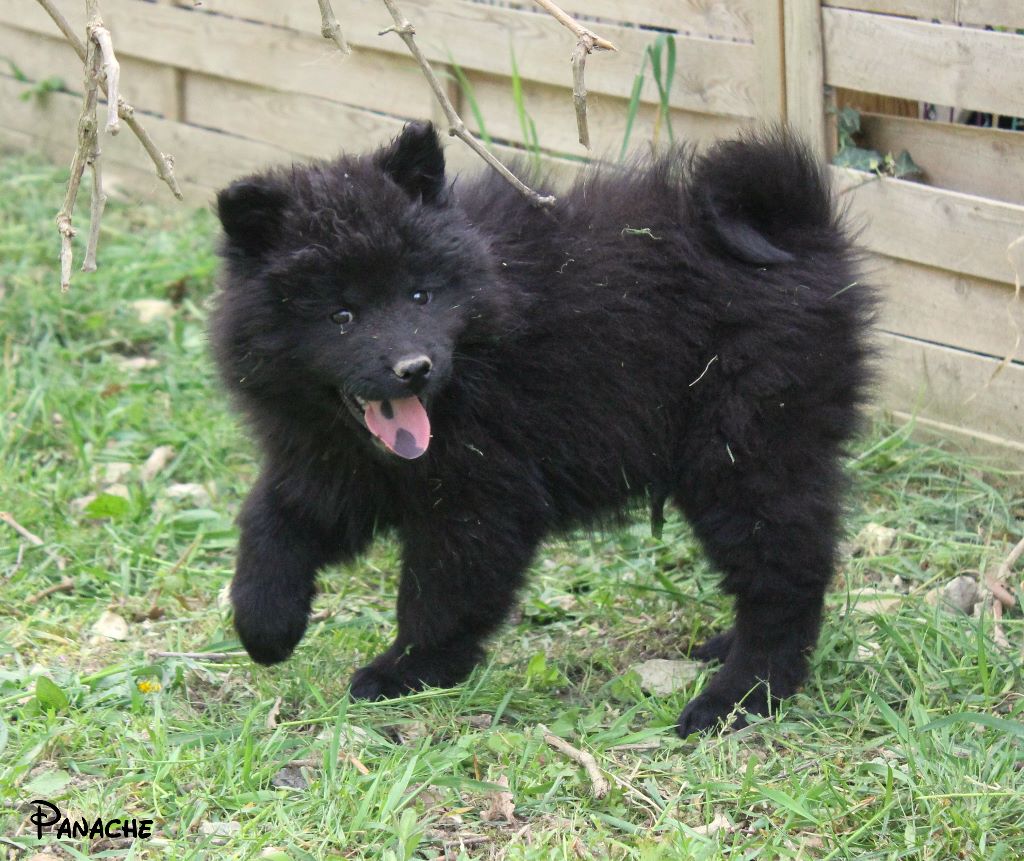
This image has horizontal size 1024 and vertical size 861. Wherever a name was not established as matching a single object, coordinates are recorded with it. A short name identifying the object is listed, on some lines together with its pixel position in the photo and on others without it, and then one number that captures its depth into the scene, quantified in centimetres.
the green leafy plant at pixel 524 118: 497
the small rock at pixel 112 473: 457
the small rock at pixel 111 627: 366
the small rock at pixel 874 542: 414
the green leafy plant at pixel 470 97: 518
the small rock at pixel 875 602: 377
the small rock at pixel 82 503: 438
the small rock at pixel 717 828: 270
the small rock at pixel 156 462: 465
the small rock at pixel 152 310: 577
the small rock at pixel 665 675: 351
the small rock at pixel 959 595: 378
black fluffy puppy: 321
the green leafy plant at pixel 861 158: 439
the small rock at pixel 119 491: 450
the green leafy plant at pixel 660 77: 462
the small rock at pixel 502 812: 277
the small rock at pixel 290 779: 288
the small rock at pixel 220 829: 265
